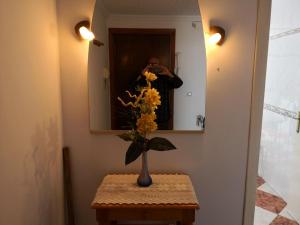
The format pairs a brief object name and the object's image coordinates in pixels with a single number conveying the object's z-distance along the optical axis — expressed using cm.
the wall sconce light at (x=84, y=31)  154
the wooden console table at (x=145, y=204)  132
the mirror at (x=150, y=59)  157
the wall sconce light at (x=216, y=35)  153
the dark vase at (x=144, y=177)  147
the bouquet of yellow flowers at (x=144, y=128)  130
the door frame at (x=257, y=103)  156
